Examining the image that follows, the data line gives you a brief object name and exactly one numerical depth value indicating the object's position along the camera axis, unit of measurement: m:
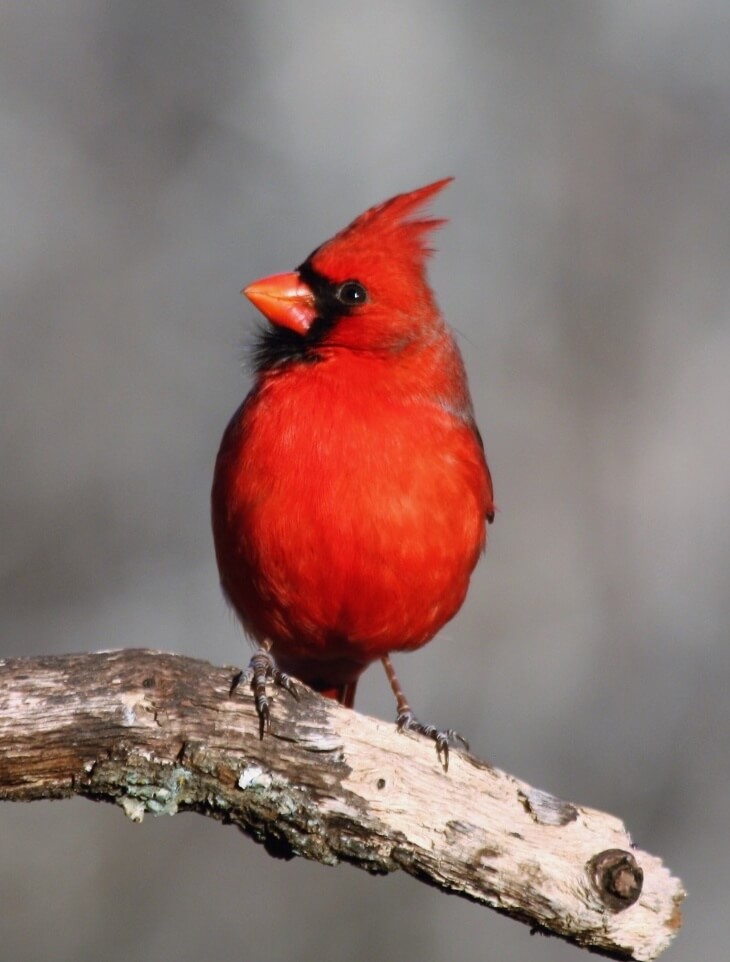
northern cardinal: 6.70
